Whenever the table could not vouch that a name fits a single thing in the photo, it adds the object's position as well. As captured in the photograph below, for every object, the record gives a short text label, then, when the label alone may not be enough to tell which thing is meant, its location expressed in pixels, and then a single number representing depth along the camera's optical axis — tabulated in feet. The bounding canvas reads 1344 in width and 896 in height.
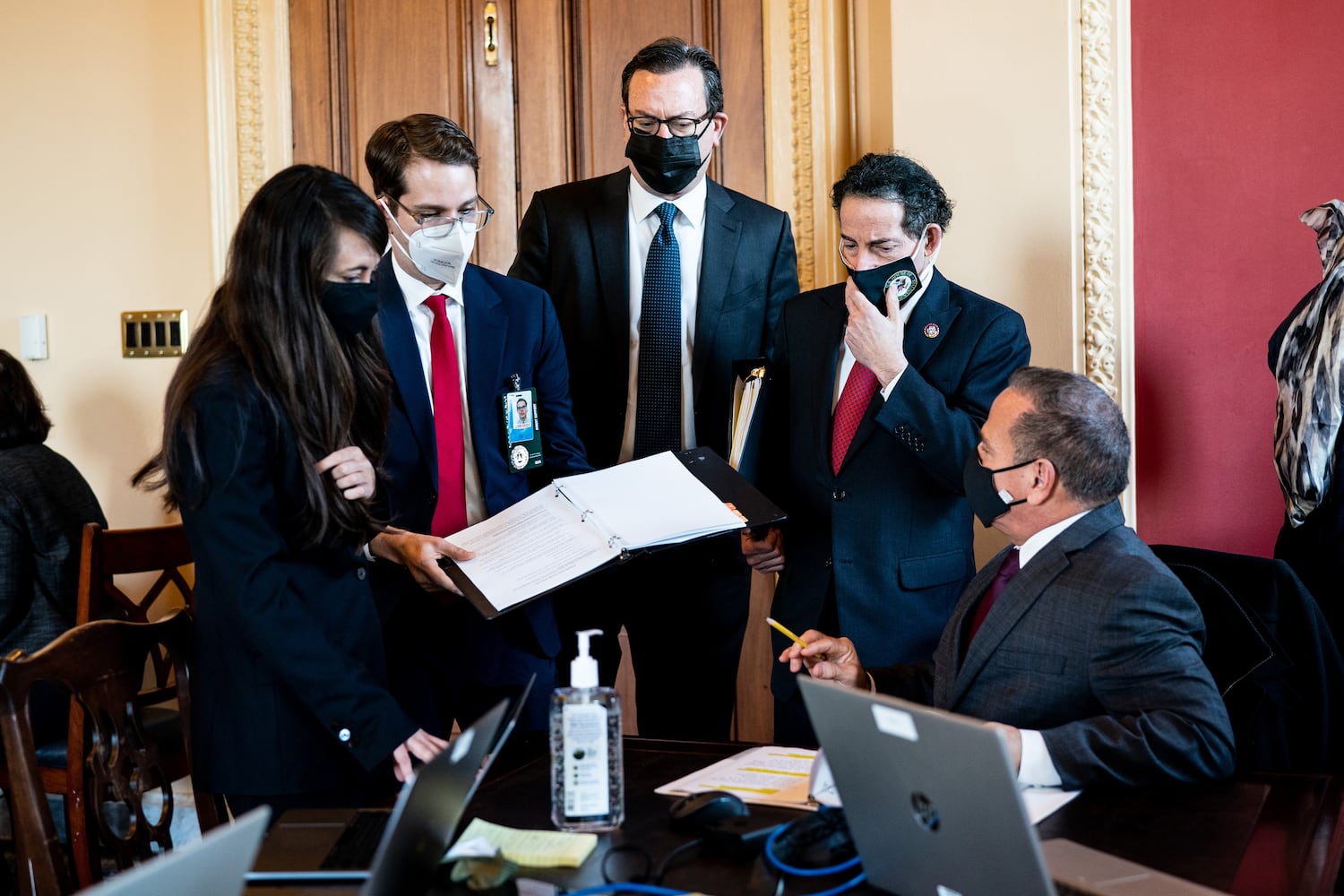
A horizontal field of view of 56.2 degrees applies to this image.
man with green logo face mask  7.23
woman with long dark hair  5.16
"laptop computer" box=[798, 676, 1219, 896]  3.12
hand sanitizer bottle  4.23
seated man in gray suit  4.62
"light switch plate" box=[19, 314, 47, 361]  12.20
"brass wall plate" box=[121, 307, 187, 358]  12.03
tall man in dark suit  8.09
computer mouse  4.26
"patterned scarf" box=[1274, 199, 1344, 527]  7.61
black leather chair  5.70
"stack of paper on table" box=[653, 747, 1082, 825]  4.52
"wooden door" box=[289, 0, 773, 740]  11.09
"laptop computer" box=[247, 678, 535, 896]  3.12
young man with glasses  6.89
